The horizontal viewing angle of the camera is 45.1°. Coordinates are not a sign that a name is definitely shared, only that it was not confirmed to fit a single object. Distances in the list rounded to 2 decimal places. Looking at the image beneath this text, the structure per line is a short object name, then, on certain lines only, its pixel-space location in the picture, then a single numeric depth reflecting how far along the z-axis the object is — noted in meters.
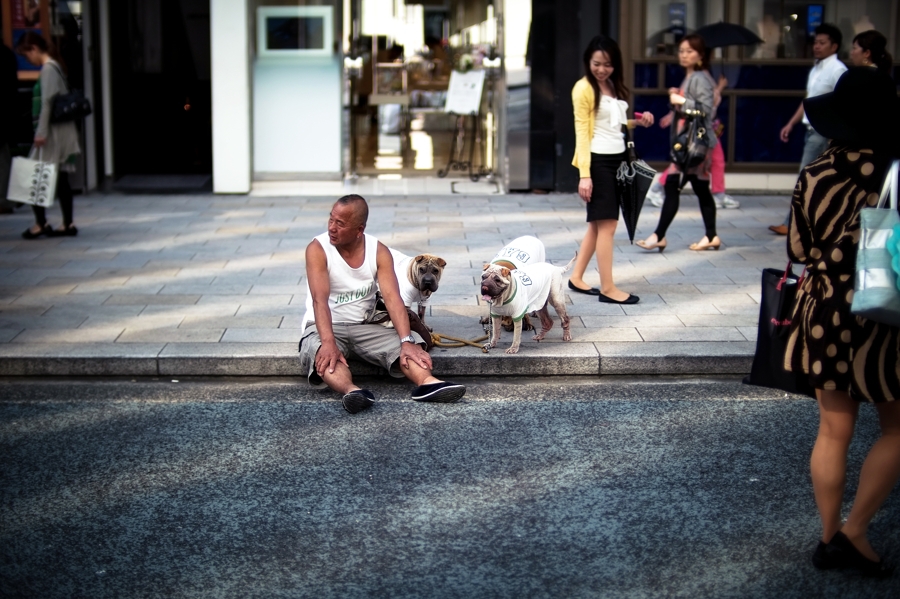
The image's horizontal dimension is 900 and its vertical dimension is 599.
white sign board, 14.53
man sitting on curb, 5.92
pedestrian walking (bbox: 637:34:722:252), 9.65
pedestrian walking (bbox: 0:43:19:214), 11.07
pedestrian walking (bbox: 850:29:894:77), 9.18
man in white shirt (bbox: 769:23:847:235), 9.92
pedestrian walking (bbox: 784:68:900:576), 3.74
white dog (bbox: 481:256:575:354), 6.24
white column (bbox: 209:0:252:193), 12.98
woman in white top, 7.53
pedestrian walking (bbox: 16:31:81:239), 10.14
